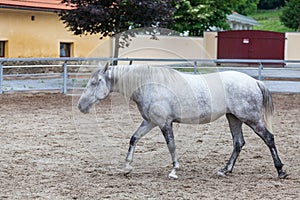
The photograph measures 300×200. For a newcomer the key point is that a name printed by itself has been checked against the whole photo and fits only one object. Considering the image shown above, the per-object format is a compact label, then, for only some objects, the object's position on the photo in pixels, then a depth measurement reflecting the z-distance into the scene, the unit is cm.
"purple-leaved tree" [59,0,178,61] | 1688
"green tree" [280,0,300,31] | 5320
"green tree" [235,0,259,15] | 6569
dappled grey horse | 709
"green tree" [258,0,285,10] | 7656
